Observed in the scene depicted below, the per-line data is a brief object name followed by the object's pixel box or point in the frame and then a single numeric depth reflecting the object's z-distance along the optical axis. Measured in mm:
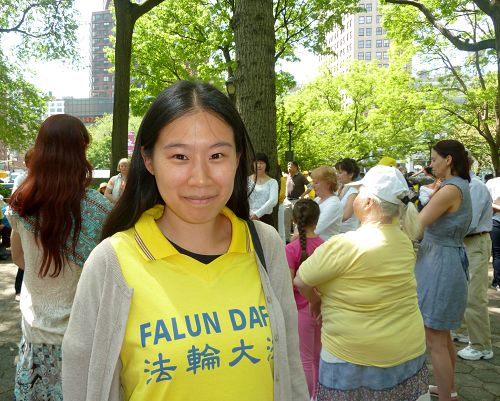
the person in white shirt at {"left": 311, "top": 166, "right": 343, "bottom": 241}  4565
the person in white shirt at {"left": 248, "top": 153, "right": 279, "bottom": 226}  5234
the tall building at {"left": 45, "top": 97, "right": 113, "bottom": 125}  137125
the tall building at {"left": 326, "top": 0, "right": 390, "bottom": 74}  123375
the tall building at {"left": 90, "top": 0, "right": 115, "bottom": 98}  176750
